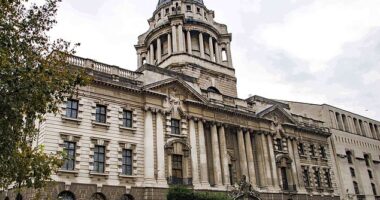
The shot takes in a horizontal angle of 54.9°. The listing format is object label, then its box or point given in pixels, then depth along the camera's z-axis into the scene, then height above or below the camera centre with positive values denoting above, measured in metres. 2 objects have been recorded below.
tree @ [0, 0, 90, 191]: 13.78 +5.29
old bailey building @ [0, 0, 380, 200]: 27.45 +7.08
